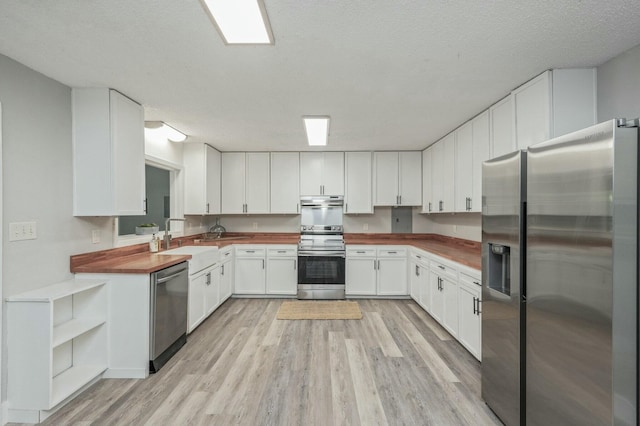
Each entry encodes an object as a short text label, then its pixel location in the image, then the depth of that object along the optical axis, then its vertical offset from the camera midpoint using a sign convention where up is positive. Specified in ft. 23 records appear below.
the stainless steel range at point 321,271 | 14.85 -2.92
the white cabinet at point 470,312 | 8.44 -2.98
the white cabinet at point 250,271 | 15.16 -2.99
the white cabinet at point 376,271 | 14.89 -2.93
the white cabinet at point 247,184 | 16.39 +1.54
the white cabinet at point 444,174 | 12.25 +1.69
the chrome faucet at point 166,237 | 12.06 -1.01
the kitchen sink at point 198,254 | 10.62 -1.64
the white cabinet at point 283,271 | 15.14 -2.98
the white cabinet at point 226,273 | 13.66 -2.89
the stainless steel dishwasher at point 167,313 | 8.21 -2.99
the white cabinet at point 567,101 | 6.95 +2.61
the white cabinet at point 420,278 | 12.53 -2.99
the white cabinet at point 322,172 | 16.26 +2.18
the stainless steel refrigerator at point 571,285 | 3.95 -1.12
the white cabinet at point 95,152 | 8.27 +1.66
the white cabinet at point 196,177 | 14.55 +1.70
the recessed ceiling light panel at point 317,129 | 10.36 +3.27
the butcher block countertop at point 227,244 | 8.21 -1.49
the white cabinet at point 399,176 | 16.08 +1.94
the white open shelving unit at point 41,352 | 6.41 -3.06
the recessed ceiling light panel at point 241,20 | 4.64 +3.26
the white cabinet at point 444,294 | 9.98 -2.94
